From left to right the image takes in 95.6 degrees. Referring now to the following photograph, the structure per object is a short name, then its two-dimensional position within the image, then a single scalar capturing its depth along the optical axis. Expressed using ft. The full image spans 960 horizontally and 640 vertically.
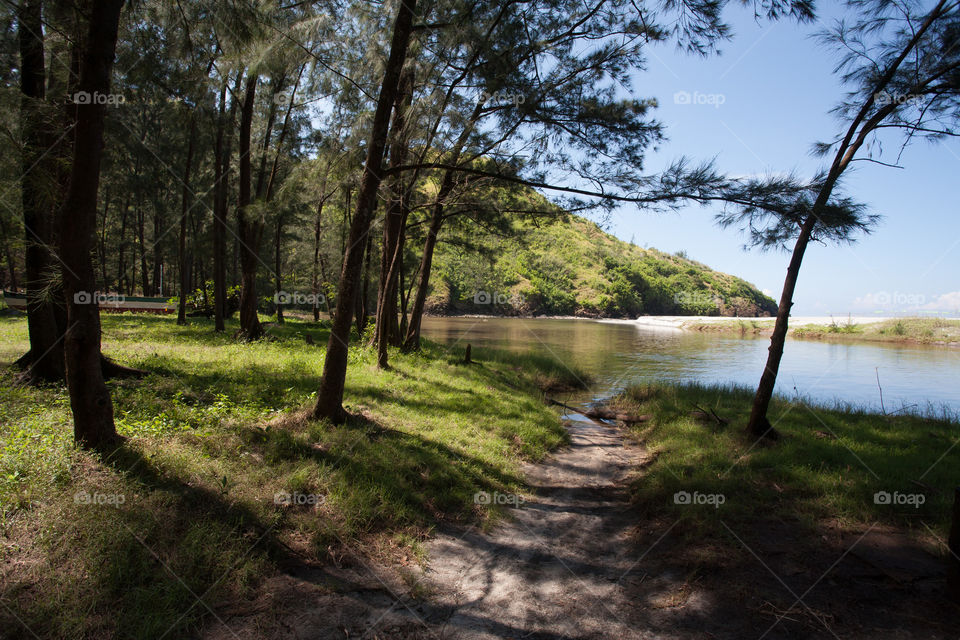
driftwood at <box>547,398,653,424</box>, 34.19
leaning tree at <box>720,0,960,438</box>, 16.61
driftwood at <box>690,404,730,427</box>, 26.44
